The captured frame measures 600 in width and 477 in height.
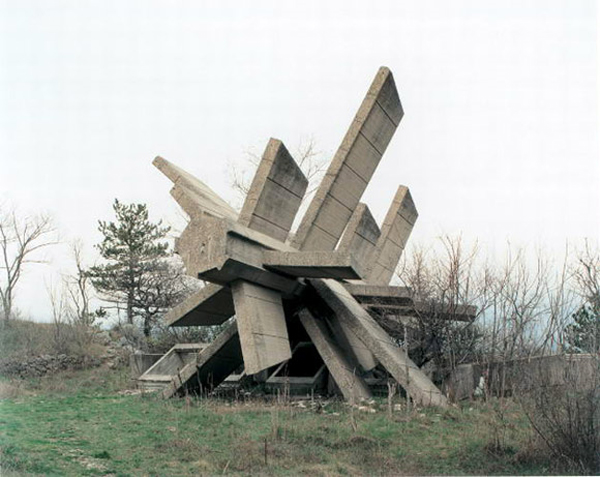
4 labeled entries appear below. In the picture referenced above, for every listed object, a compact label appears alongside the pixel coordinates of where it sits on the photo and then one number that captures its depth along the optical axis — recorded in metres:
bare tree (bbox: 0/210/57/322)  27.41
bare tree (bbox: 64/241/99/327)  26.28
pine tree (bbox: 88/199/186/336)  29.08
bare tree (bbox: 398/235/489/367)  12.98
